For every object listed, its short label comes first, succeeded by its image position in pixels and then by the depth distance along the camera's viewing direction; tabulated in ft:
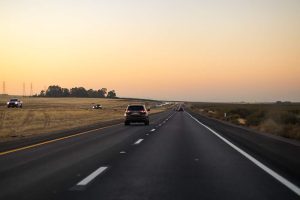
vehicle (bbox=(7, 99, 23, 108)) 286.46
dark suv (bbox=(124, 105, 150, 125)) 127.61
